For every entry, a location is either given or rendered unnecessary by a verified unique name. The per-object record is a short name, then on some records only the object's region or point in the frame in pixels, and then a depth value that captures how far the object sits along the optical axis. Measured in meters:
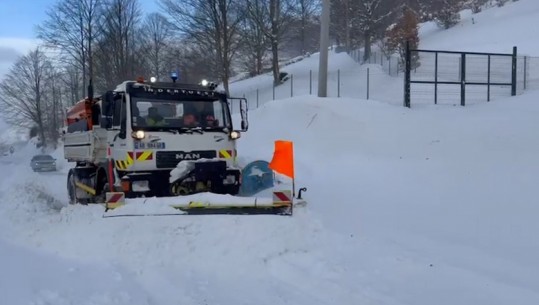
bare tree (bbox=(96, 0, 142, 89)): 49.34
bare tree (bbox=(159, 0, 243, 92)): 39.94
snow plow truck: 9.91
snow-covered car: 29.80
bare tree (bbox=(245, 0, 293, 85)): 41.44
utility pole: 19.25
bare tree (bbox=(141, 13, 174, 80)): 60.25
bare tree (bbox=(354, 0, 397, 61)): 41.75
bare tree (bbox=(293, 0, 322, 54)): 50.67
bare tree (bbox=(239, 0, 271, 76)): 41.91
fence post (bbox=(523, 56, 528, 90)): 20.23
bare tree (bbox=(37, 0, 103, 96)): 49.59
